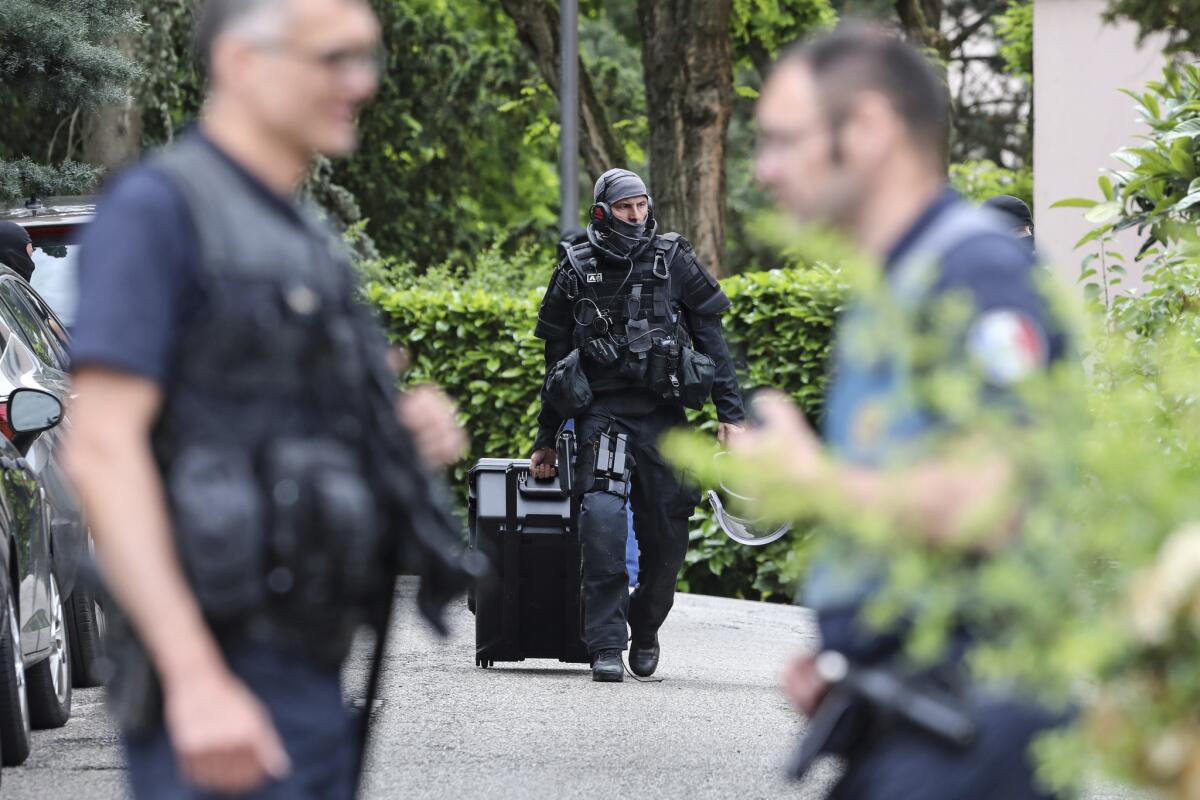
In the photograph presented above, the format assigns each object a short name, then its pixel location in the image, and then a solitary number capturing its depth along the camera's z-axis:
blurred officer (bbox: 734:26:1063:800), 4.88
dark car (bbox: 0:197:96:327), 24.59
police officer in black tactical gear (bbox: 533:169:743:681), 17.36
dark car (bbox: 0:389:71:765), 12.80
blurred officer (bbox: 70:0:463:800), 5.02
